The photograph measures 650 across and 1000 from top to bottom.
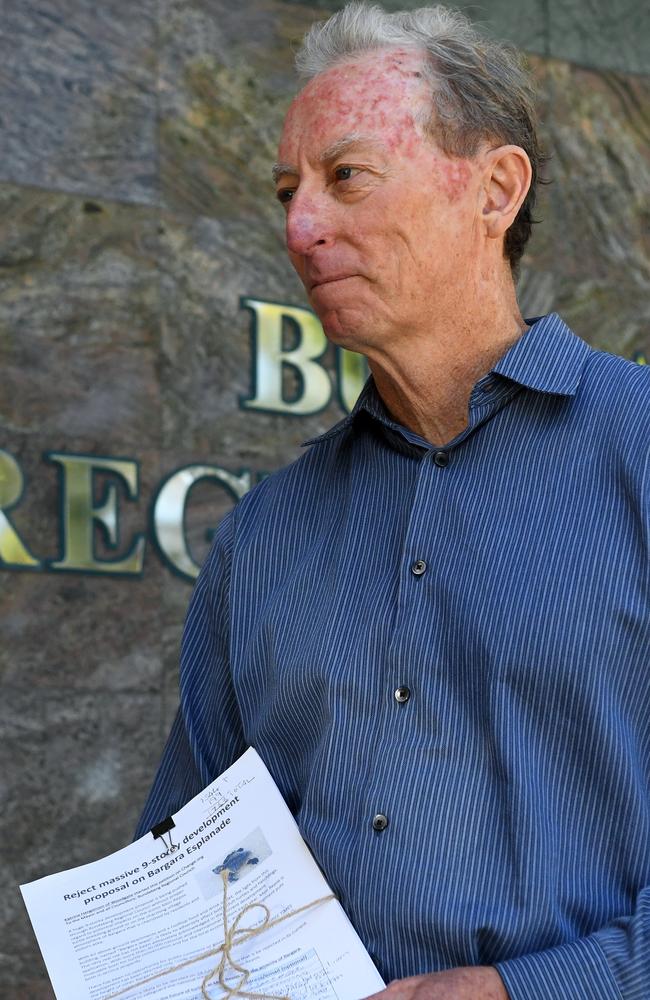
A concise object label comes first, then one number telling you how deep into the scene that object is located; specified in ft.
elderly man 7.72
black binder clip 8.09
